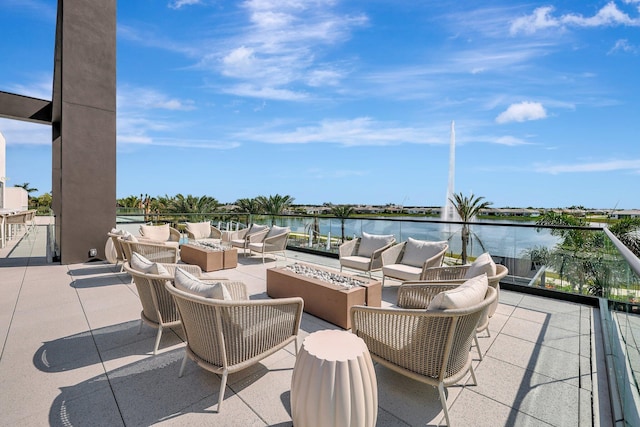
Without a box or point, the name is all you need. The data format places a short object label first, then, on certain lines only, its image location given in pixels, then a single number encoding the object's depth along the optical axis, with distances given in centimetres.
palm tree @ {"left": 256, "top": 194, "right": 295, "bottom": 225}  1588
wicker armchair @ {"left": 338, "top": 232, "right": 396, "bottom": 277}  500
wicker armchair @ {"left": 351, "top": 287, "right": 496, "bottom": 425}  184
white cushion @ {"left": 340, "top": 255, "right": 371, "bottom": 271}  500
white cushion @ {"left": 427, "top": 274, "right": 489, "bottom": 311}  186
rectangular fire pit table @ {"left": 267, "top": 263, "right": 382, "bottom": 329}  335
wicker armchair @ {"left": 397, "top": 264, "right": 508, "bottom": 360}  276
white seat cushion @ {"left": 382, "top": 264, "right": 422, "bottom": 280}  430
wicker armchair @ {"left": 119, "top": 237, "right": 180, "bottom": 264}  488
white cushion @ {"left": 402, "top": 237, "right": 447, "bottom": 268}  464
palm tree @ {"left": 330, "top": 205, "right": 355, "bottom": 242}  1694
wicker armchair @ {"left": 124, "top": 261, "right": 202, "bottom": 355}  263
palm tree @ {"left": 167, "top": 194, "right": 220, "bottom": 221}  1748
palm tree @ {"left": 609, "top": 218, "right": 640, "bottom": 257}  774
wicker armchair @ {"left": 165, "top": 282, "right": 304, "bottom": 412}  200
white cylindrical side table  148
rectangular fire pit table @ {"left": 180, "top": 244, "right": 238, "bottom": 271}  590
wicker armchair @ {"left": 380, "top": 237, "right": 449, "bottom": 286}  434
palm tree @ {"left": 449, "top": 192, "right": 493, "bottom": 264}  1535
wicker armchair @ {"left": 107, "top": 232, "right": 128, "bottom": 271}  544
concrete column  630
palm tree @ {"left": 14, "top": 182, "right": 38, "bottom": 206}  3235
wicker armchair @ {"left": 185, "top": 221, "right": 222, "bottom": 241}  791
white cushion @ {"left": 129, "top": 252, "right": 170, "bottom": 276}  272
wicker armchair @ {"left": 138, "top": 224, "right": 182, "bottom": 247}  702
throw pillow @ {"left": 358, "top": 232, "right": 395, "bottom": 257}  533
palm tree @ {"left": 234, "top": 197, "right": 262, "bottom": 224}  1683
